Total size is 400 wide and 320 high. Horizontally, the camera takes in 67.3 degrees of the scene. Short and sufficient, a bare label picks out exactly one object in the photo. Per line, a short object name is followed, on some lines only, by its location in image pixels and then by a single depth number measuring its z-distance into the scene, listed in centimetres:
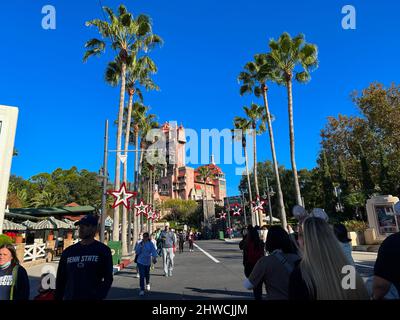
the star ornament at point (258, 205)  2729
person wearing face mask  337
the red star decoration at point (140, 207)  2498
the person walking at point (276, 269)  286
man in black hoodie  319
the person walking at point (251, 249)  642
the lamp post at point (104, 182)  1469
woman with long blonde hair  199
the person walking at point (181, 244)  2606
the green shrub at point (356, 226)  2263
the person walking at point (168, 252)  1208
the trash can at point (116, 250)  1585
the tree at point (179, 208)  8306
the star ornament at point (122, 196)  1420
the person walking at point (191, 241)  2725
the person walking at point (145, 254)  903
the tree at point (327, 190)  3747
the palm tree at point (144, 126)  3027
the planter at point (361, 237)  2098
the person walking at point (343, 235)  520
